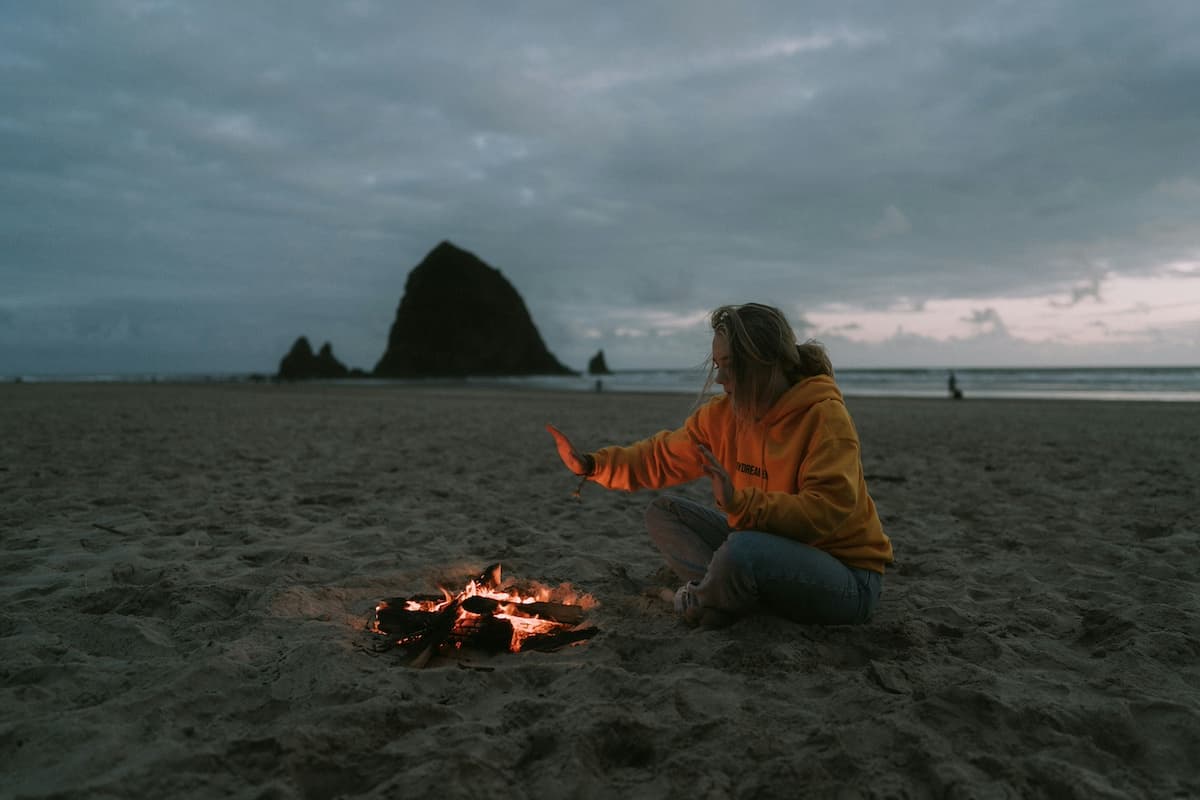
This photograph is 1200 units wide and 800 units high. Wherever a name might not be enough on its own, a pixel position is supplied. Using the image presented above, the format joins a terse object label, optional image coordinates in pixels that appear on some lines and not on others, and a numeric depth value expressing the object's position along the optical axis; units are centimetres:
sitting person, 264
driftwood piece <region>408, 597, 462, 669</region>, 271
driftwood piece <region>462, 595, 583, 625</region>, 309
